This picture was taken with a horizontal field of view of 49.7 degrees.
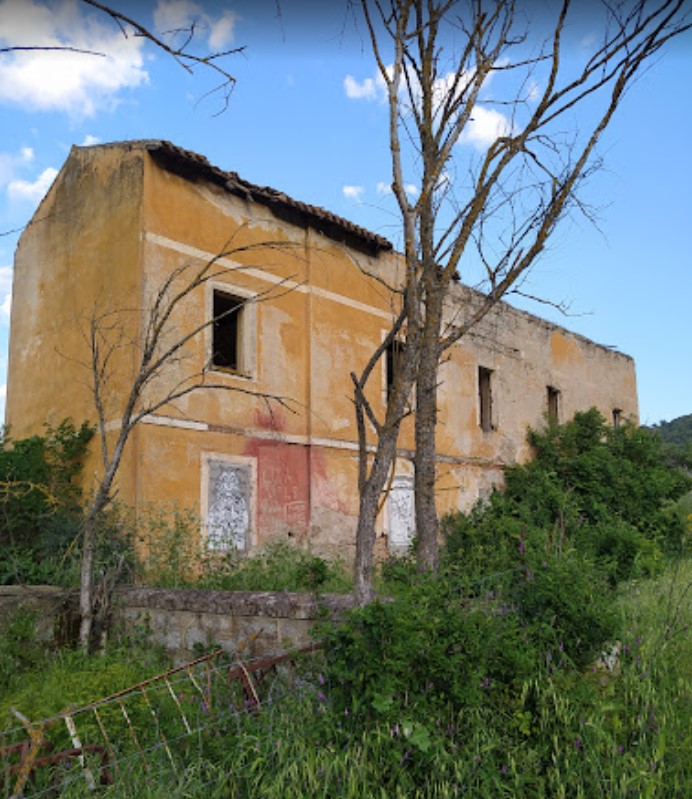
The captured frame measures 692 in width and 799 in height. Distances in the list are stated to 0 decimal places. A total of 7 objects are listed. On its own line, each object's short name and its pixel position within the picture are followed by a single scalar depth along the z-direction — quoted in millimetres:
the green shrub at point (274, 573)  8227
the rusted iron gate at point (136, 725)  3859
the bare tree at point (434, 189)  5688
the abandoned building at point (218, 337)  10859
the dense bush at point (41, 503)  9320
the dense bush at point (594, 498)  10992
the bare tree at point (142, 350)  10508
